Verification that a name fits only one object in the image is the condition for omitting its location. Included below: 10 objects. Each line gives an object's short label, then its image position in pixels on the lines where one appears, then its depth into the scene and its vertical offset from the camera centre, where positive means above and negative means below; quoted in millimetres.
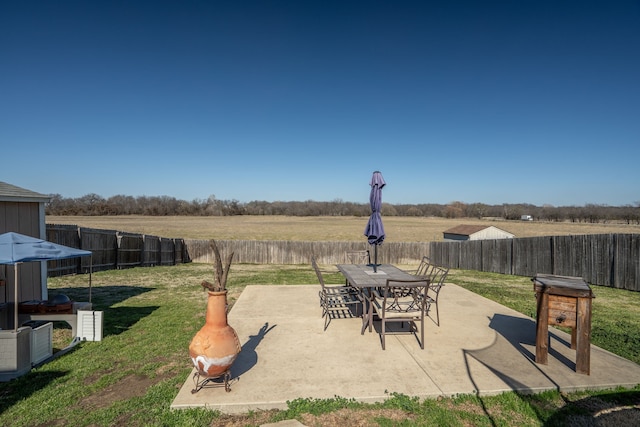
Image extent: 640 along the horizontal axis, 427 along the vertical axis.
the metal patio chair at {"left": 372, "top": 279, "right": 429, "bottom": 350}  4652 -1512
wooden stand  3795 -1217
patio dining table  5383 -1307
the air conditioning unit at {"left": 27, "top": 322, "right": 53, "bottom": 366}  4236 -1800
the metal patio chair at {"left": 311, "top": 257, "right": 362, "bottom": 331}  5765 -2008
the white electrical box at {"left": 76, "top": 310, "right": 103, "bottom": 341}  5188 -1890
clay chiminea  3236 -1319
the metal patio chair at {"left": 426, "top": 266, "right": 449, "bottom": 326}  5781 -1992
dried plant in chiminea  3353 -745
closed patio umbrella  6914 -78
